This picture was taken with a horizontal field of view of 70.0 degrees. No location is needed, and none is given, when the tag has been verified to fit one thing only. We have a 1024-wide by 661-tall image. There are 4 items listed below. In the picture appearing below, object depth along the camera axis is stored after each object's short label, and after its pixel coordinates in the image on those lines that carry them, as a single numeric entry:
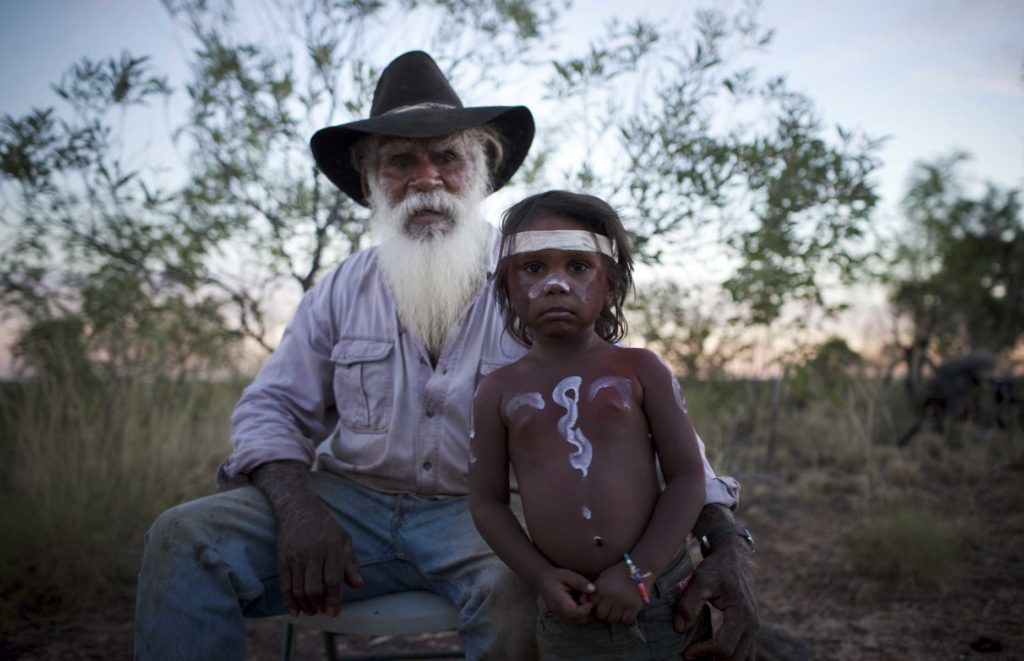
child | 1.68
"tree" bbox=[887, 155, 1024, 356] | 12.34
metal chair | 2.11
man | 1.97
